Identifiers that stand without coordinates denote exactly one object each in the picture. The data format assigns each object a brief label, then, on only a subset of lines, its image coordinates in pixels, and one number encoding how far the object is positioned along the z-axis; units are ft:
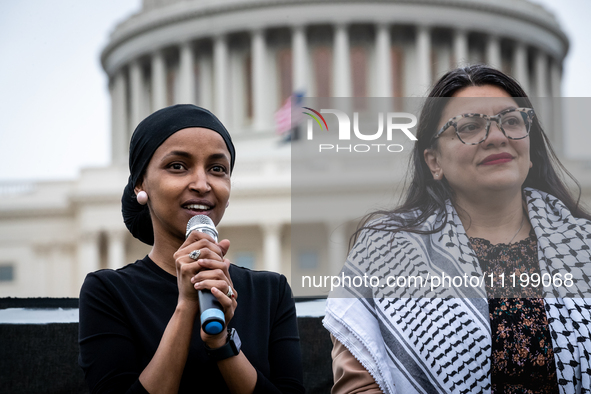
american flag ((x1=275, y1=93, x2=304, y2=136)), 117.19
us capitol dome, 145.79
